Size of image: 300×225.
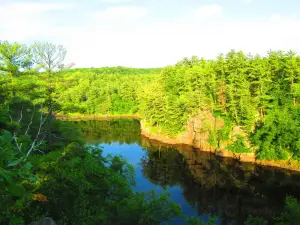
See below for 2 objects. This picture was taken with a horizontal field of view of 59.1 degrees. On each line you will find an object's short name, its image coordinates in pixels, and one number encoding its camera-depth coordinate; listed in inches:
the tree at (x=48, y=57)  901.1
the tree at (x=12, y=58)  855.7
